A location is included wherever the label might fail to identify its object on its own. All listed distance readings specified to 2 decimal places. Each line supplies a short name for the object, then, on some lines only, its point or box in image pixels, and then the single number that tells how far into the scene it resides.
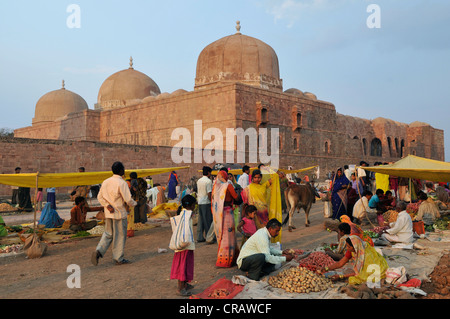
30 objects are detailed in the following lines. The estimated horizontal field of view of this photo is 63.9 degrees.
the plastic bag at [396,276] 4.67
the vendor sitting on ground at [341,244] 5.30
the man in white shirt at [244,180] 9.51
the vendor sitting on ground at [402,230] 6.97
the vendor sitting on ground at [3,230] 7.78
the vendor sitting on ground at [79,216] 8.27
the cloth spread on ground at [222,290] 4.20
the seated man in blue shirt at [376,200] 9.59
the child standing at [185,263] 4.43
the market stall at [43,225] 6.94
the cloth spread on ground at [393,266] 4.34
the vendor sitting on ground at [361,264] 4.61
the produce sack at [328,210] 10.59
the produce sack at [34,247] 6.53
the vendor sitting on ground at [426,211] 8.62
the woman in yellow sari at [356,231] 5.63
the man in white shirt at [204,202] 7.55
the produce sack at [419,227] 7.80
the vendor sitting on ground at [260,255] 4.95
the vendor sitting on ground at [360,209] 8.99
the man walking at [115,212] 5.81
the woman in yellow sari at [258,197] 6.22
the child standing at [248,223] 5.77
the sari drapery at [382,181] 12.63
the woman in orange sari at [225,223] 5.72
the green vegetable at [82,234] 8.20
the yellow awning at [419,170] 8.00
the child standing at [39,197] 12.57
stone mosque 25.19
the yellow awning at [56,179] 6.87
